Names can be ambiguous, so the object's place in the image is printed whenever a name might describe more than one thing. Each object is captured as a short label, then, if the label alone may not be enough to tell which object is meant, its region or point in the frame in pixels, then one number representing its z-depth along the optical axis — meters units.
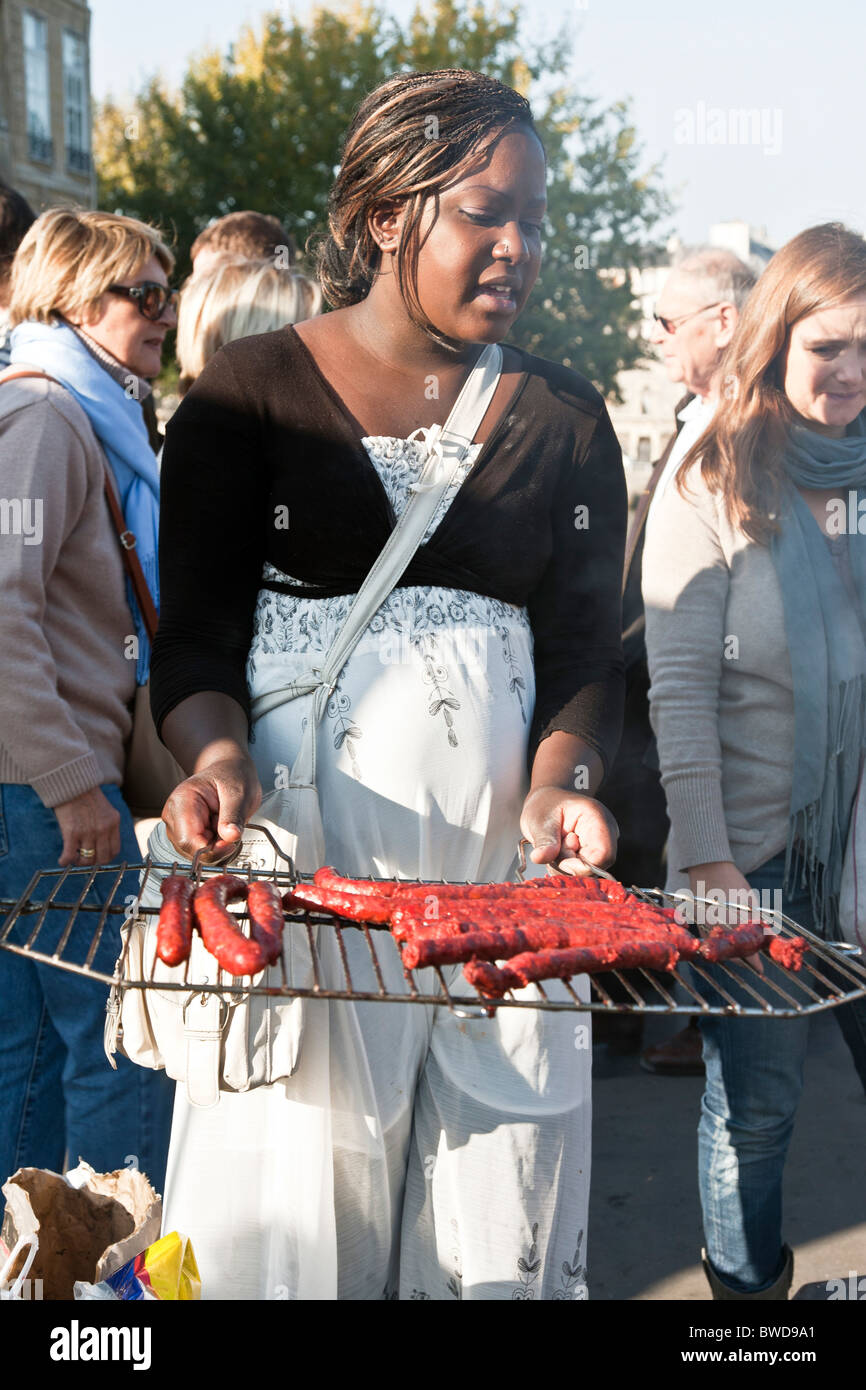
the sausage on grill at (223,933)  1.65
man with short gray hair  4.46
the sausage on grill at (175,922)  1.69
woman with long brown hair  2.92
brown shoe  4.95
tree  21.39
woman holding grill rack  2.08
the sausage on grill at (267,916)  1.70
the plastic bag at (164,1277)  2.12
